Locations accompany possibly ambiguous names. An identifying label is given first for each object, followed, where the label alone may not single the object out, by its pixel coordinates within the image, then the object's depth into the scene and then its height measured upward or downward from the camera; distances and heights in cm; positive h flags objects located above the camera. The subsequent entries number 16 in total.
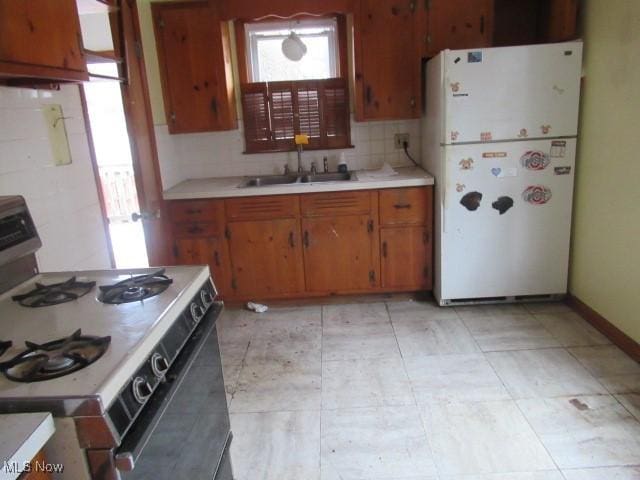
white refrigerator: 271 -32
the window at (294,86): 343 +30
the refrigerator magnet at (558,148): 279 -22
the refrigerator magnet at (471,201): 288 -52
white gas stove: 83 -46
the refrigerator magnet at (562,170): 283 -36
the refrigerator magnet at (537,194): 287 -50
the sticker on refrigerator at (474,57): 268 +34
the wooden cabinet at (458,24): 303 +60
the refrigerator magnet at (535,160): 281 -28
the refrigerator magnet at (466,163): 282 -28
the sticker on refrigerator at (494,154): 281 -24
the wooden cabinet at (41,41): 127 +30
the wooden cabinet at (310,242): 311 -78
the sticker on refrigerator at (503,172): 283 -35
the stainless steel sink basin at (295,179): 339 -38
